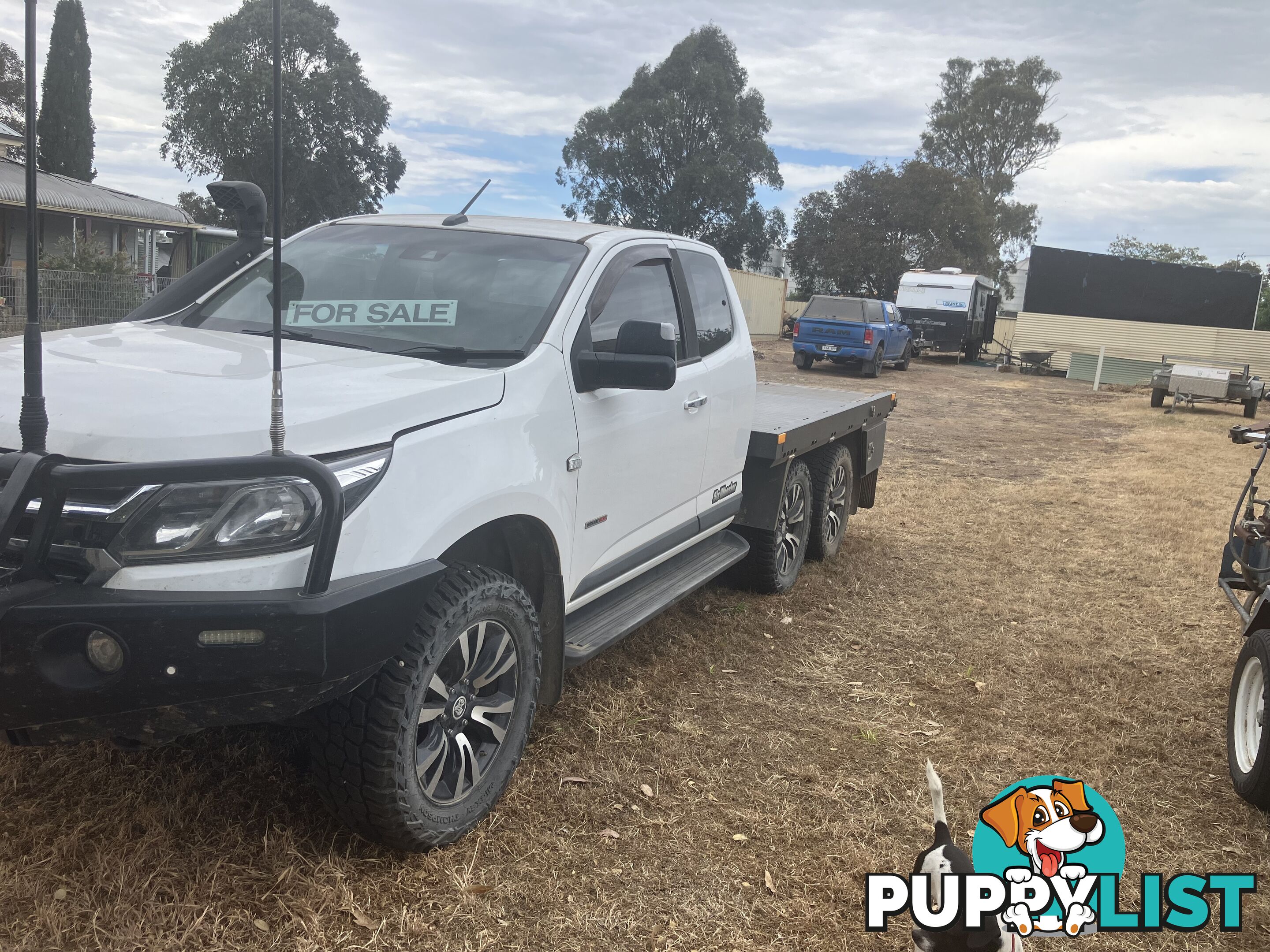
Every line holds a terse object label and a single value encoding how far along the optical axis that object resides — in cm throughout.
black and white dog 180
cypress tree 3012
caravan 3180
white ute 235
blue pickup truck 2345
